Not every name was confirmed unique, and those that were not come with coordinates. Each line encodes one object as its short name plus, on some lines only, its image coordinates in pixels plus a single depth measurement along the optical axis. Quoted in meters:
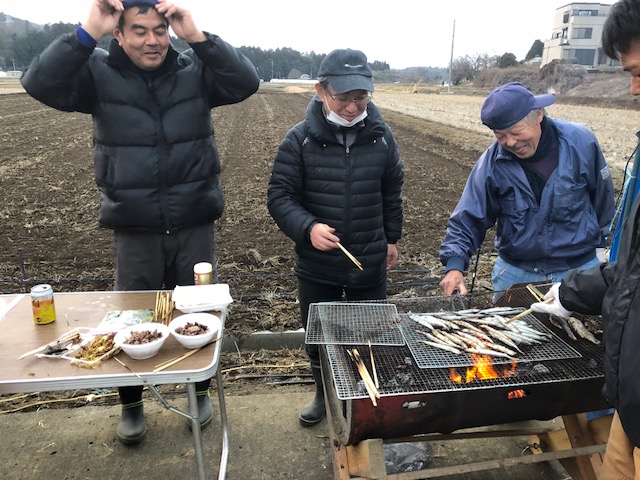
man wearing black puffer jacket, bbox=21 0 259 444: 3.03
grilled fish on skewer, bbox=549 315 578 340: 2.72
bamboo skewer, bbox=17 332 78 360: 2.39
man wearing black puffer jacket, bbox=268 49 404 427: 3.13
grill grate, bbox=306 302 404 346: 2.61
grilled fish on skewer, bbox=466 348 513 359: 2.46
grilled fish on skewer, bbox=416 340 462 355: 2.47
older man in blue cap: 3.02
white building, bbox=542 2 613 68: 76.88
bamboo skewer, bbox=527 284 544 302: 3.00
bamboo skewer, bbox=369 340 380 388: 2.24
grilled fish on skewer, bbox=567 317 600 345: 2.66
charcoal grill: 2.23
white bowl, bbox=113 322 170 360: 2.32
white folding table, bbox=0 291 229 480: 2.20
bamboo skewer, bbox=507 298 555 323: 2.74
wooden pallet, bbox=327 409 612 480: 2.54
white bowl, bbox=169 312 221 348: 2.42
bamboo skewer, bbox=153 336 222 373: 2.28
